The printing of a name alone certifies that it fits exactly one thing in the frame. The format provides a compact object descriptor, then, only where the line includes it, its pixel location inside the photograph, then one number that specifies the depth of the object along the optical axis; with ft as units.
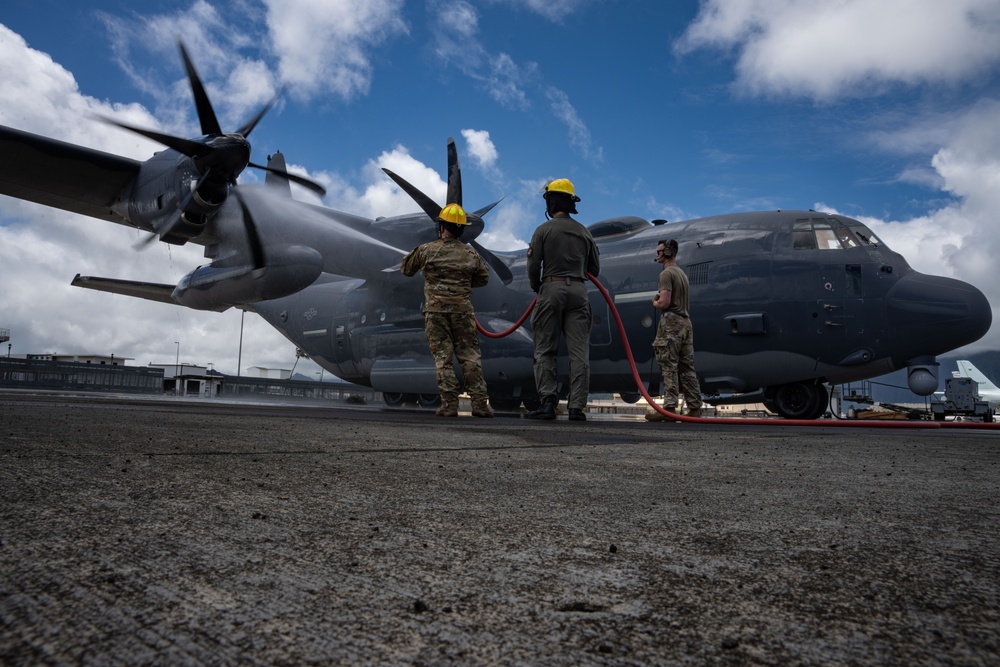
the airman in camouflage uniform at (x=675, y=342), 22.04
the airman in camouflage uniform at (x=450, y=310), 20.57
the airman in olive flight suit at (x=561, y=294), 20.57
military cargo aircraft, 25.66
